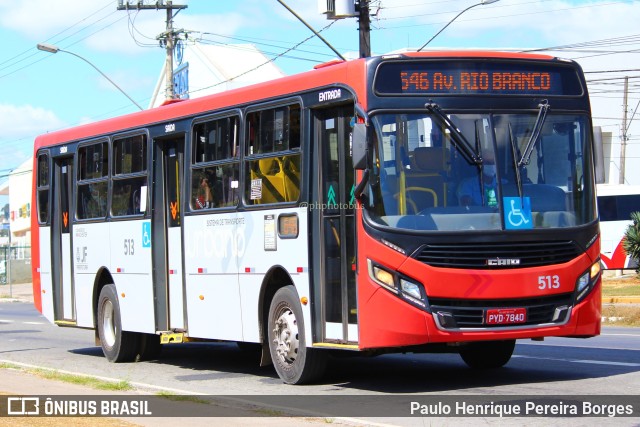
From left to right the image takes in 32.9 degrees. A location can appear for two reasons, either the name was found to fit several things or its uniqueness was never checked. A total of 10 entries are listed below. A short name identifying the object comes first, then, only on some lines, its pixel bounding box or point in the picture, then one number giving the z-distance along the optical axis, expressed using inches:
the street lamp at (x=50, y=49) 1353.3
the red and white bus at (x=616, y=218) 1537.9
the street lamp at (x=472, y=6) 895.9
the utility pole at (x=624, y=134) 1951.3
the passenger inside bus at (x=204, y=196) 551.5
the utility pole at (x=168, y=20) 1487.2
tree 1350.9
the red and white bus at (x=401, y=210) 418.9
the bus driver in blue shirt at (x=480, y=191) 425.1
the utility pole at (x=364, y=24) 952.9
